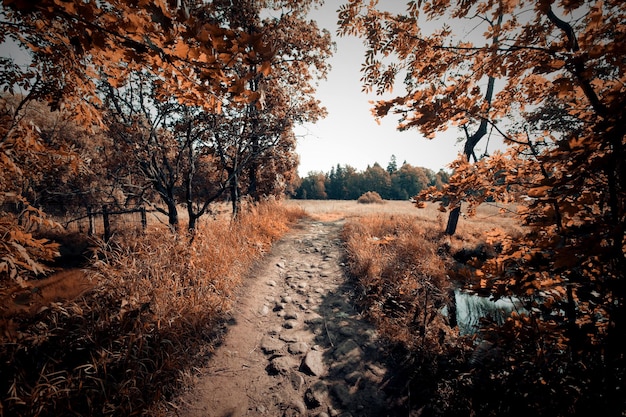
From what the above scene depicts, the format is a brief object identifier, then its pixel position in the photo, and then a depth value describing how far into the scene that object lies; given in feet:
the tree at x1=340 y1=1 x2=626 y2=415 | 4.05
